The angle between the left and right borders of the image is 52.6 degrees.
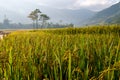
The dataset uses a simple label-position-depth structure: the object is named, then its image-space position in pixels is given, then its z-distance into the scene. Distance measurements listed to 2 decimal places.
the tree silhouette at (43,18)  73.89
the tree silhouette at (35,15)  71.76
